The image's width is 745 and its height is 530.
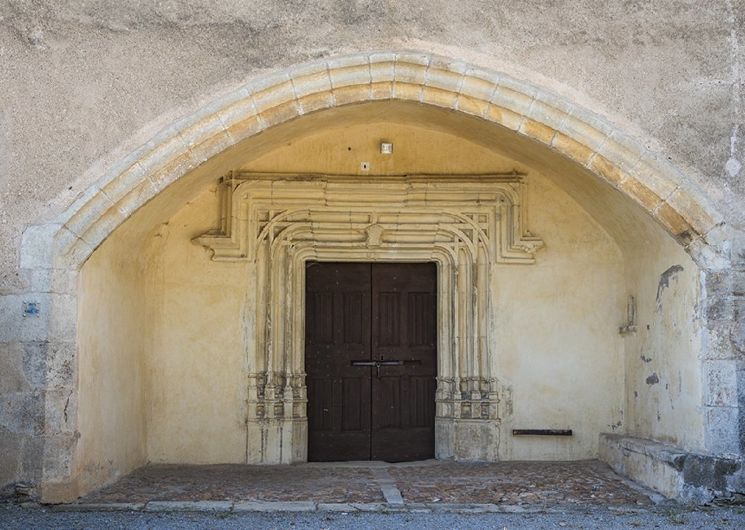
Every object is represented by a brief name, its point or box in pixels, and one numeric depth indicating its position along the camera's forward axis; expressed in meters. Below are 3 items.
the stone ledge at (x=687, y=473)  6.59
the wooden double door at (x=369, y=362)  8.90
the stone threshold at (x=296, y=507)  6.59
